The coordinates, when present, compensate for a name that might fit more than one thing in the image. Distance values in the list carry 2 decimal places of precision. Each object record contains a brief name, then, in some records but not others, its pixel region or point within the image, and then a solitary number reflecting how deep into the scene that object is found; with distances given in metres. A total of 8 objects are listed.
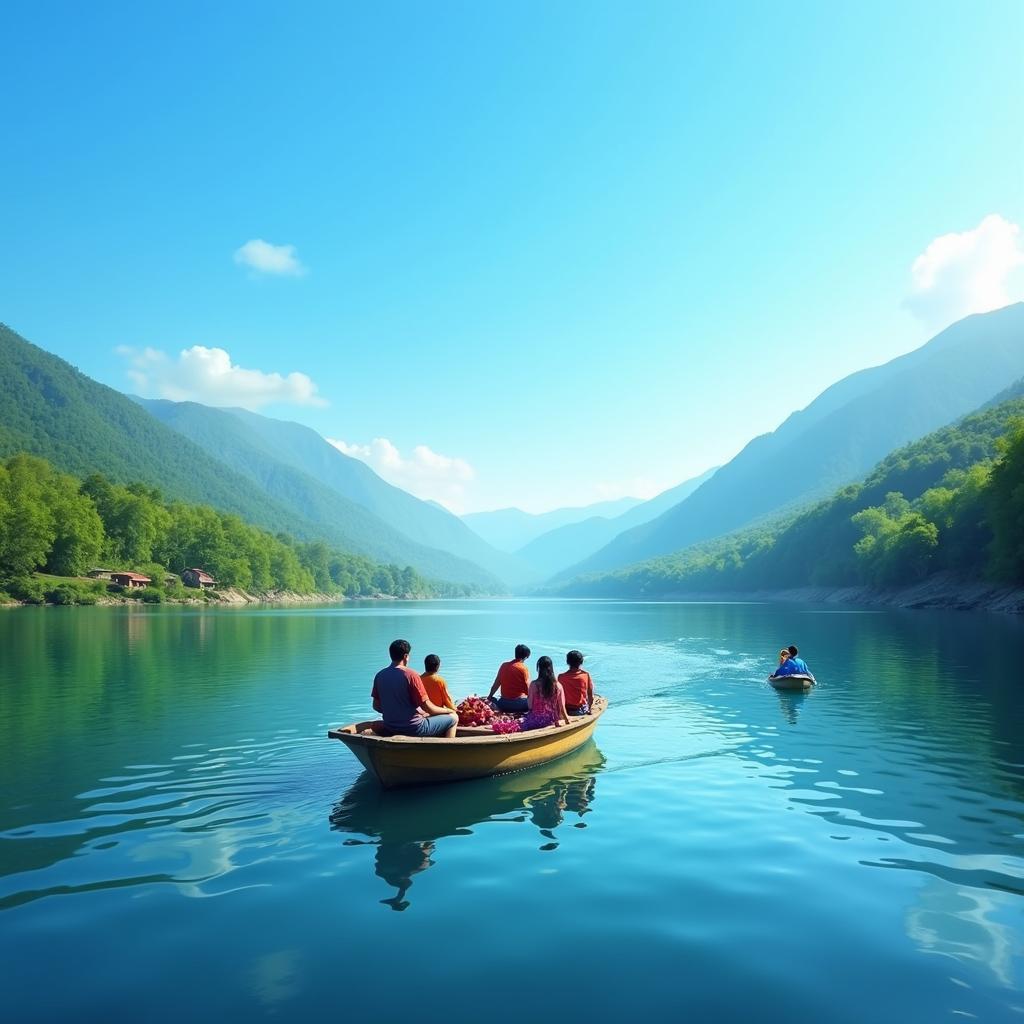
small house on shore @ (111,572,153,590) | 125.50
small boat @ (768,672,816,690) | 29.94
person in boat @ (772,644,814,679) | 30.47
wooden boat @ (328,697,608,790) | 14.26
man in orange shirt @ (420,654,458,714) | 16.24
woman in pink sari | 17.64
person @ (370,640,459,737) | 14.83
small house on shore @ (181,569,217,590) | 147.25
